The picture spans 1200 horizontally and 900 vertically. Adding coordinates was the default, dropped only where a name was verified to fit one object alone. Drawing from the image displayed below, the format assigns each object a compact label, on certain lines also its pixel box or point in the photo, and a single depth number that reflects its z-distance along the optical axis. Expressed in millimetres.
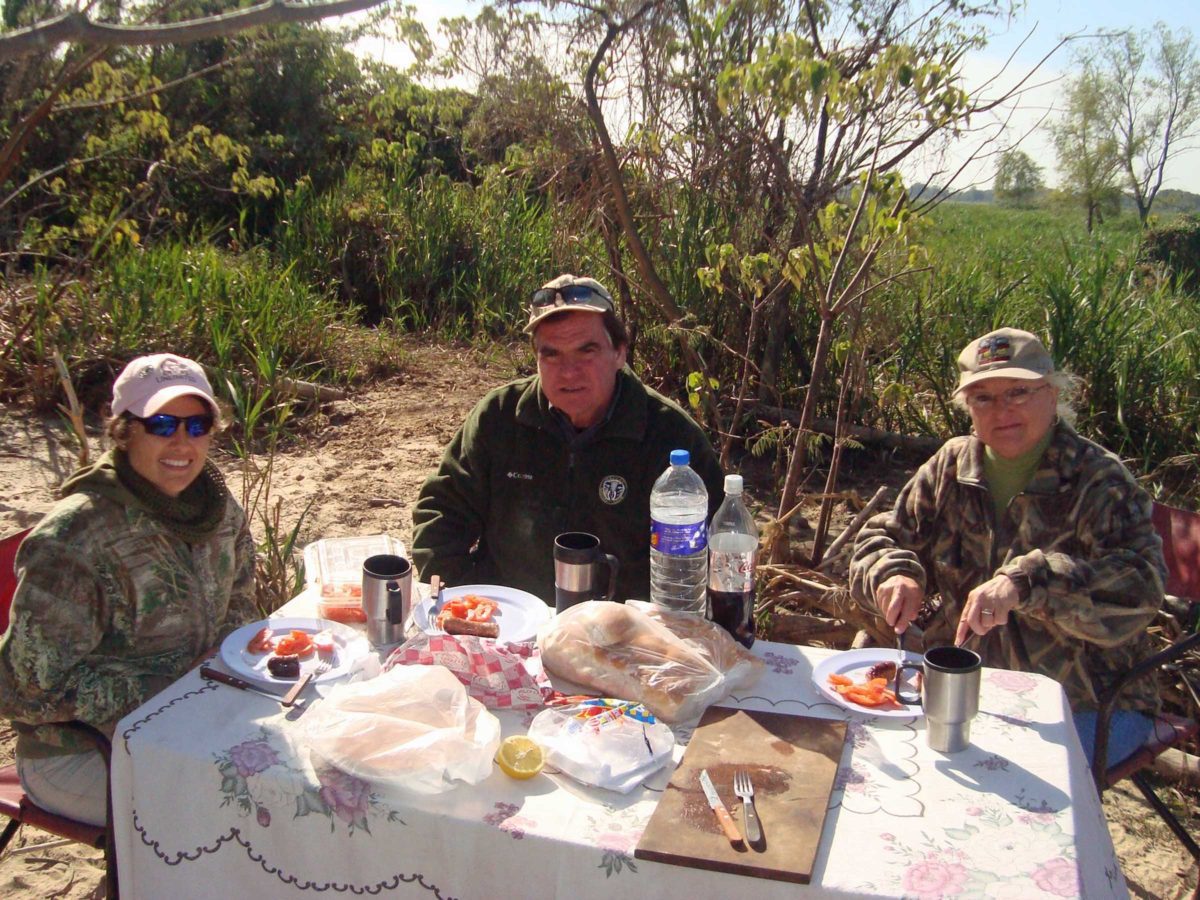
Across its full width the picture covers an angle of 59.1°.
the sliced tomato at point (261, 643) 2188
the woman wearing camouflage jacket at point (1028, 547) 2473
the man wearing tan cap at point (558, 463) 3021
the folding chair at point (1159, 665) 2521
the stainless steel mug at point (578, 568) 2318
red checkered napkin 1993
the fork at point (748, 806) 1557
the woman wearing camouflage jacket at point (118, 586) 2156
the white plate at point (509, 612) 2328
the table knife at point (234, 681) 2021
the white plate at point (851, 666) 2025
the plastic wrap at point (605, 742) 1727
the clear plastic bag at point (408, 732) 1691
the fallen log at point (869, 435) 5727
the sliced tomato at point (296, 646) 2141
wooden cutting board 1512
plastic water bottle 2279
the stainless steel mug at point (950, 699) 1823
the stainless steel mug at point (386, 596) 2211
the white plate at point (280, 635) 2078
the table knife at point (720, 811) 1549
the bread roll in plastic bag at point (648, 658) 1986
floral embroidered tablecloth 1536
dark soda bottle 2264
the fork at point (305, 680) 1968
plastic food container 2418
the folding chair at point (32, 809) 1974
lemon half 1725
